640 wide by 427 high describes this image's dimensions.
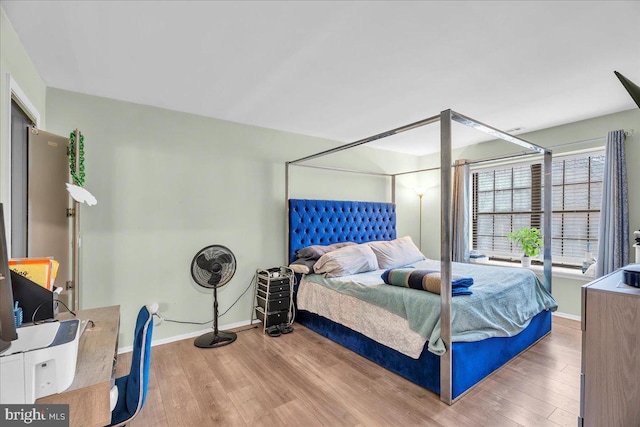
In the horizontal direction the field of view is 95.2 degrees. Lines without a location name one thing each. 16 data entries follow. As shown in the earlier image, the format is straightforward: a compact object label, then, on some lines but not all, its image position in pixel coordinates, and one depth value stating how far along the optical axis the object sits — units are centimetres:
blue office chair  128
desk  96
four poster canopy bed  201
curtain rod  307
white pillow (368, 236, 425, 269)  362
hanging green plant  207
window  357
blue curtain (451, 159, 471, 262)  433
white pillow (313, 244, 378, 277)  313
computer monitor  96
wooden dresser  116
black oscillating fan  287
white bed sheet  218
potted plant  388
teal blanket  208
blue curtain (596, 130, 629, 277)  302
